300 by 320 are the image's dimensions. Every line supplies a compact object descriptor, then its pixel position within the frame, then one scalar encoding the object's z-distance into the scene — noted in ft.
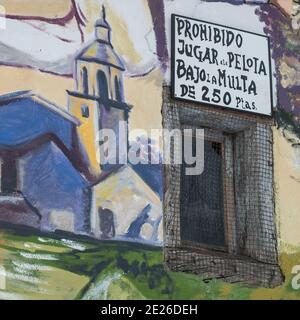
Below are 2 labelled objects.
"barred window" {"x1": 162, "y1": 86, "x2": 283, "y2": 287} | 36.31
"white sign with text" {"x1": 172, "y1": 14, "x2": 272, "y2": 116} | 37.44
